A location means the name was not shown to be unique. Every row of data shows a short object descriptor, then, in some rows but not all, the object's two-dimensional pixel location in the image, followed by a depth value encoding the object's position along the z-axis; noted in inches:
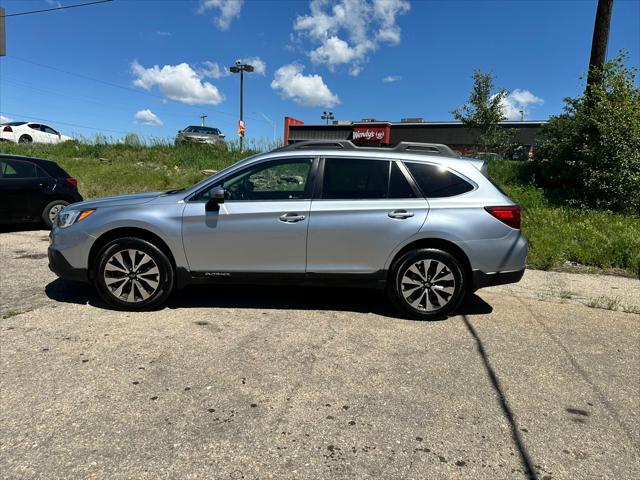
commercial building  1604.3
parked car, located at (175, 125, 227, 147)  756.0
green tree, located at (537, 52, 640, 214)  406.6
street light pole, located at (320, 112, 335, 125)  2492.6
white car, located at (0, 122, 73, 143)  905.5
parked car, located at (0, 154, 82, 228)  350.3
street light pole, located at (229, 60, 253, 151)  1210.4
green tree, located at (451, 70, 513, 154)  691.4
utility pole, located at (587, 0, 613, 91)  458.6
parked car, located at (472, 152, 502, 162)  600.0
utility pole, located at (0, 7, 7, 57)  464.1
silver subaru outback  182.4
